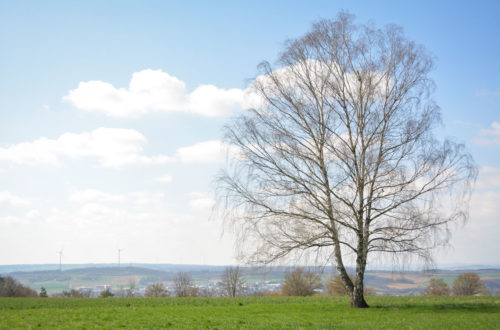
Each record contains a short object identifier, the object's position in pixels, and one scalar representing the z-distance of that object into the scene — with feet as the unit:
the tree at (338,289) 160.12
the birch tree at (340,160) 62.49
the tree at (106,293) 171.71
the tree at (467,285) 156.87
